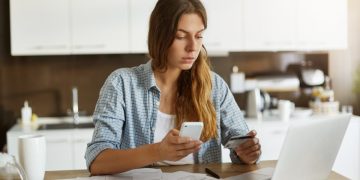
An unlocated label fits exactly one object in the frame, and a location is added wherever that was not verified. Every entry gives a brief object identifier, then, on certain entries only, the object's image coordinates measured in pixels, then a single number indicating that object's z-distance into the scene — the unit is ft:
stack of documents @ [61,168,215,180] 5.32
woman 6.07
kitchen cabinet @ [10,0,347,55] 12.03
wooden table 5.65
